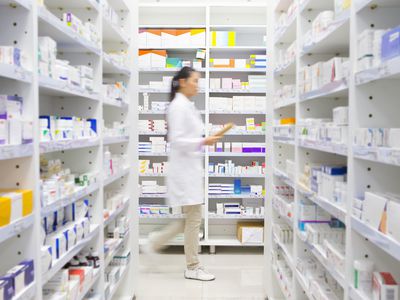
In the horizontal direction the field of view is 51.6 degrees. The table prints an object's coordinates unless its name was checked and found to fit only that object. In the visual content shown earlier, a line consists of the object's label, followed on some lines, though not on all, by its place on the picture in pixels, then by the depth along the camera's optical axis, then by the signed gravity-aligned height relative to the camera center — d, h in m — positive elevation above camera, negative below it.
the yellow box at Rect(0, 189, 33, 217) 1.69 -0.28
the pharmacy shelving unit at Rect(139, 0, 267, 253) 5.81 +0.85
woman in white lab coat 3.63 -0.10
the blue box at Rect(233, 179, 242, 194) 5.67 -0.74
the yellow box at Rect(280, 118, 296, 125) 3.24 +0.09
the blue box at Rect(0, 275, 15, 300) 1.54 -0.58
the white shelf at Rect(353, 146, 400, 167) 1.38 -0.08
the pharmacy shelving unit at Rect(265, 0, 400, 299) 1.71 +0.06
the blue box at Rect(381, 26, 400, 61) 1.40 +0.31
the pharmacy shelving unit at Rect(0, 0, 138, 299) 1.71 +0.12
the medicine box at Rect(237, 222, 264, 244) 5.53 -1.36
